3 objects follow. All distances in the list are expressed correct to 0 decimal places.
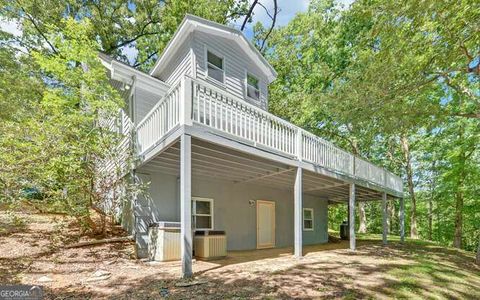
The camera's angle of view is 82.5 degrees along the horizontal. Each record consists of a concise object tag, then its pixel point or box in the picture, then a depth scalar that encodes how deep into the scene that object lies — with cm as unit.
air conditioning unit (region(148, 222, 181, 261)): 741
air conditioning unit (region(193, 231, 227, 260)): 795
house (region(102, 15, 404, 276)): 659
